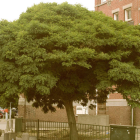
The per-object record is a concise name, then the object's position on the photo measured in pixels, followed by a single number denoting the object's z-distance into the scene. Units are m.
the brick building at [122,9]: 22.45
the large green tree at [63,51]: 10.43
